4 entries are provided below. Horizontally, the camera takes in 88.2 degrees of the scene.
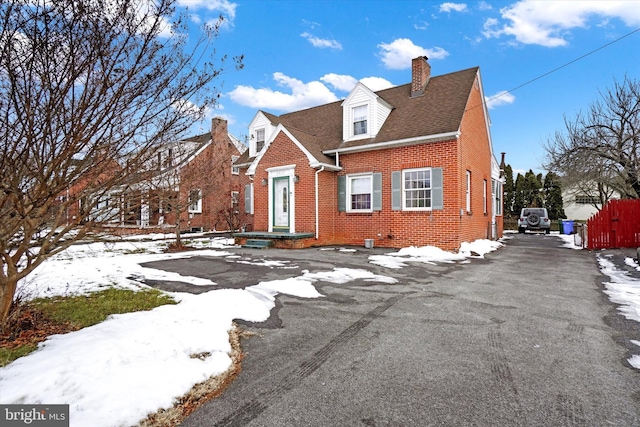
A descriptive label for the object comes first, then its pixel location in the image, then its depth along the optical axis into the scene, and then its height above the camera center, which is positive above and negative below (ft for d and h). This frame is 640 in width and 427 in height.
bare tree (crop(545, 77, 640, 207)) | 53.52 +11.83
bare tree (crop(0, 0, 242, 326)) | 9.36 +3.48
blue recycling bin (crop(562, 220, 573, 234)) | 77.05 -2.87
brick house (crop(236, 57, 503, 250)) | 40.14 +5.85
